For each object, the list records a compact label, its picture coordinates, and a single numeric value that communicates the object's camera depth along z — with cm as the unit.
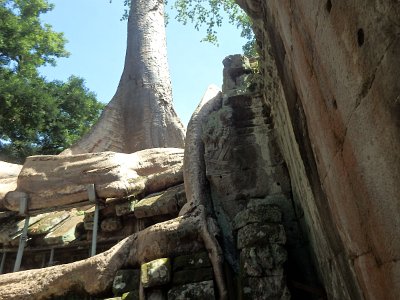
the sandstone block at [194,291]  277
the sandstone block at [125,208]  566
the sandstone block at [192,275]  292
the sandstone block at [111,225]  570
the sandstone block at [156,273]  294
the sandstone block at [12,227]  613
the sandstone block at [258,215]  308
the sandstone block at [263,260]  278
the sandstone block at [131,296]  302
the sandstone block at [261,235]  292
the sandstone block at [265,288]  268
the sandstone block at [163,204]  525
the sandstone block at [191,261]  304
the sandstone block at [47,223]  609
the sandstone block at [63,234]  574
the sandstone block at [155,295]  290
